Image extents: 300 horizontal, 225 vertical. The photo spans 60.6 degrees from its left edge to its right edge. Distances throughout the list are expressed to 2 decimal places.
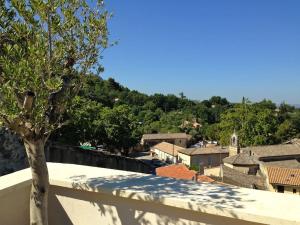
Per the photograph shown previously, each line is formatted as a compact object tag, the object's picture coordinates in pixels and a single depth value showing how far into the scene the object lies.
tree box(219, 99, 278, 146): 36.53
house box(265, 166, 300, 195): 21.19
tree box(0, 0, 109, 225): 1.84
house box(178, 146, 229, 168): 36.89
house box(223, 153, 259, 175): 29.59
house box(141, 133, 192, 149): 47.73
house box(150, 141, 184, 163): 40.55
